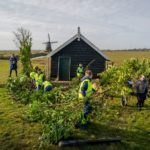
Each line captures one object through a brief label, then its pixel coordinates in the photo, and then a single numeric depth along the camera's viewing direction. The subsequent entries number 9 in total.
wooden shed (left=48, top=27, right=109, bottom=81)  14.82
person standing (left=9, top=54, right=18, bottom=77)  14.86
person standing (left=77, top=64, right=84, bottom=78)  13.27
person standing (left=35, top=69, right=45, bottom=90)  9.84
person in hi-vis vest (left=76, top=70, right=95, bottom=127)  6.90
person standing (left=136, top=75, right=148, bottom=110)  8.88
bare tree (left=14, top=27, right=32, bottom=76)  14.24
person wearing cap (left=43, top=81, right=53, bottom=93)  9.18
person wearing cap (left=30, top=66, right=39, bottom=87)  10.12
